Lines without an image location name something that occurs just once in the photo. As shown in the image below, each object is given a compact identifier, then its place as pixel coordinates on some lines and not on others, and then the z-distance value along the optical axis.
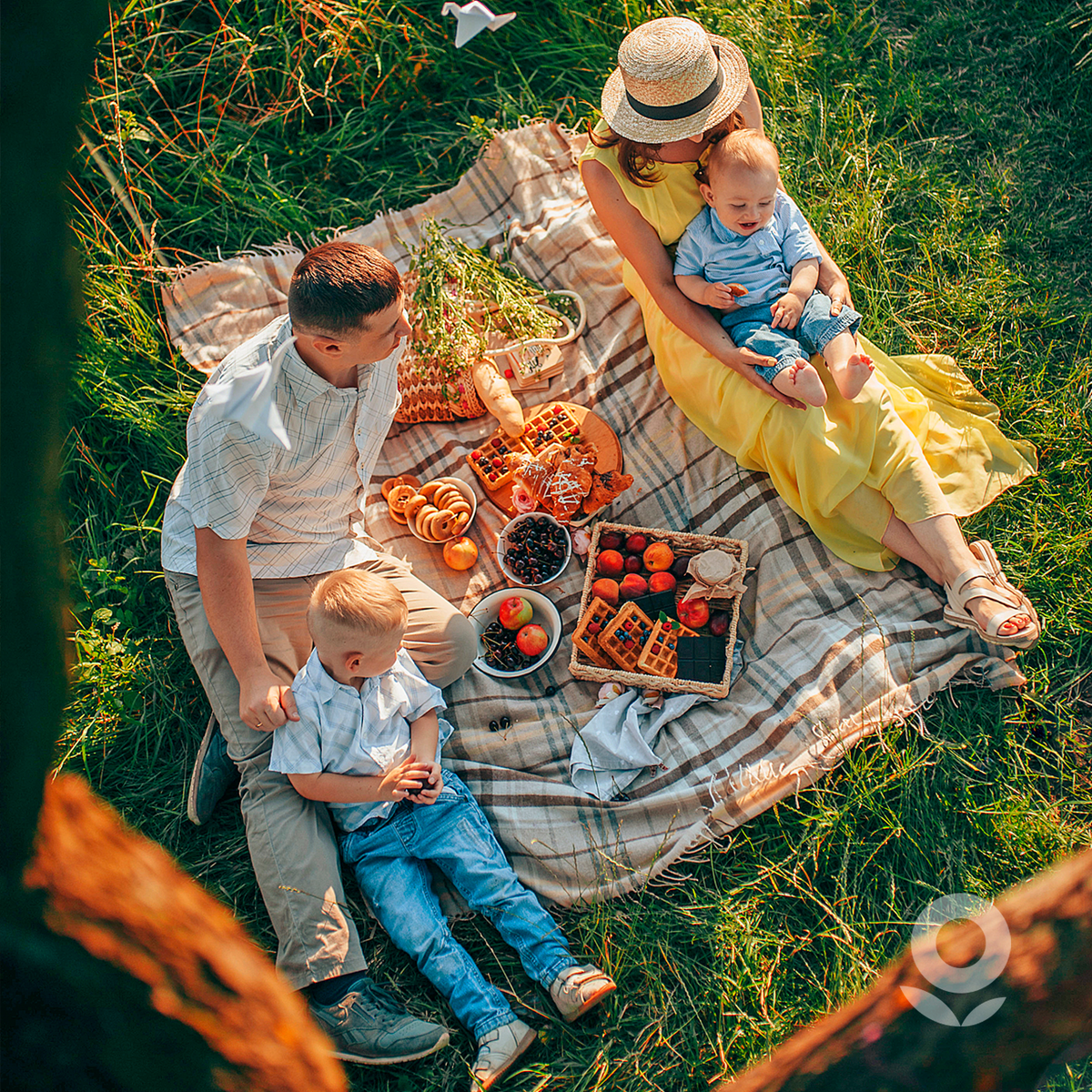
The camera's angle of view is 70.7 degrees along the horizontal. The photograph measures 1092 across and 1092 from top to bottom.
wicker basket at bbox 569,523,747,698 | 3.24
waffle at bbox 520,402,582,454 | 3.77
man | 2.75
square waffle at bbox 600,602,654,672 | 3.30
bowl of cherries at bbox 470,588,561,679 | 3.44
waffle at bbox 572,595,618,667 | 3.32
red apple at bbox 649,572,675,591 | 3.45
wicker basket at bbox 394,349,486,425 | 3.87
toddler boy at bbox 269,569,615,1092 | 2.77
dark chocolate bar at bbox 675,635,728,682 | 3.30
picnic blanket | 3.08
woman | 3.17
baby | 3.16
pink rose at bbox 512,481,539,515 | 3.64
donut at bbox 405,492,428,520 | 3.71
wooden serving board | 3.77
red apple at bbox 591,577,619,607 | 3.44
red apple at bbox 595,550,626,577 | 3.46
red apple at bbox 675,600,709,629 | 3.33
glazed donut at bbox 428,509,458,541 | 3.65
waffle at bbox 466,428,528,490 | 3.74
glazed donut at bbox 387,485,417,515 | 3.77
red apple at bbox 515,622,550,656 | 3.43
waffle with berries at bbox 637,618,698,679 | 3.25
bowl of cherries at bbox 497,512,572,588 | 3.57
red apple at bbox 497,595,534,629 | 3.49
